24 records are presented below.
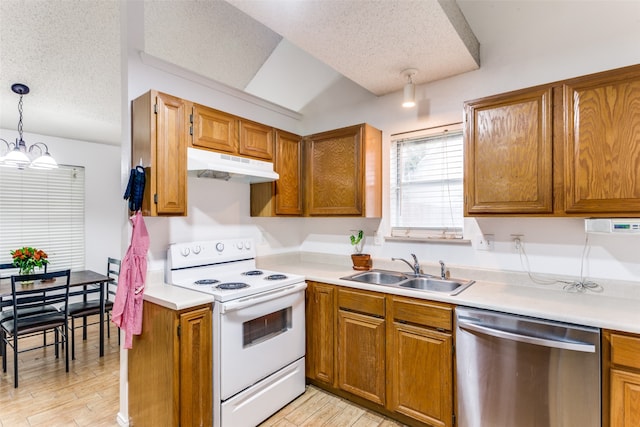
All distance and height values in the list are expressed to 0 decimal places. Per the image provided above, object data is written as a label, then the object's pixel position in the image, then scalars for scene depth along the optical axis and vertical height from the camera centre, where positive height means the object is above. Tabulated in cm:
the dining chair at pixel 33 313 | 273 -92
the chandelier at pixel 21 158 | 296 +55
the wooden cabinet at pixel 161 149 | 199 +42
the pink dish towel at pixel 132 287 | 197 -45
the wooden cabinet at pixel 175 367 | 179 -90
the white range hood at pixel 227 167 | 216 +34
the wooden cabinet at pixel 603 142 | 165 +37
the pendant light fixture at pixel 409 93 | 250 +93
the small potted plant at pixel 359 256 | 286 -39
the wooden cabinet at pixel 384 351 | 195 -96
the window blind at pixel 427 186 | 258 +22
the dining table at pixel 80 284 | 283 -67
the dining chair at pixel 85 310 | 321 -100
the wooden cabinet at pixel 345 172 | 272 +36
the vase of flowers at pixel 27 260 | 312 -44
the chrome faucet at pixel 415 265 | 258 -43
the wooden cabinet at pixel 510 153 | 189 +36
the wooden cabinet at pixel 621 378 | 143 -76
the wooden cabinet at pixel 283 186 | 288 +25
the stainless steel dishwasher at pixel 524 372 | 152 -83
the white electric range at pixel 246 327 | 195 -78
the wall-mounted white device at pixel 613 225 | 164 -8
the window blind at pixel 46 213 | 418 +2
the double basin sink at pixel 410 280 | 238 -54
